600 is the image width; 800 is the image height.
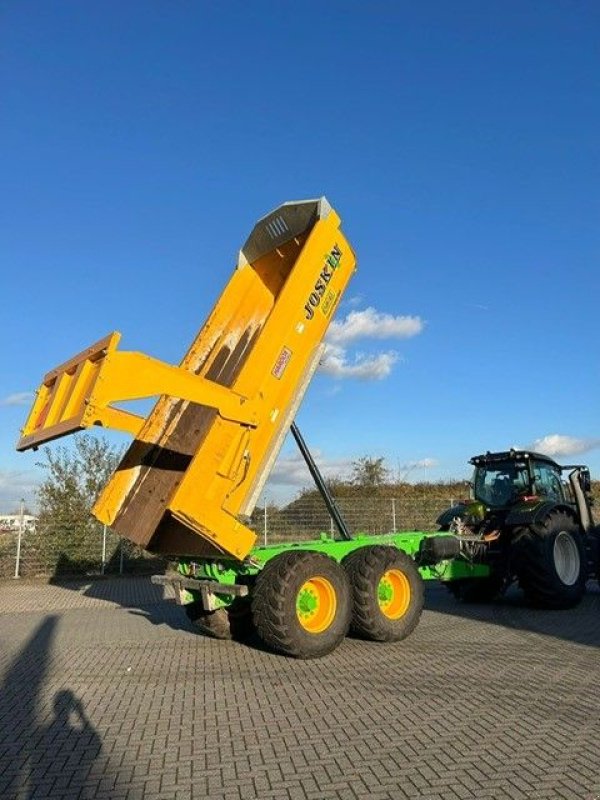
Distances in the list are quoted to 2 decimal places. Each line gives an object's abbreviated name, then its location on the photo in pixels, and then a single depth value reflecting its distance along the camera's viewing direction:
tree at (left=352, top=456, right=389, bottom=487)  28.42
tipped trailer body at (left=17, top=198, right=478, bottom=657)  7.03
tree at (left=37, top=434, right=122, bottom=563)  17.44
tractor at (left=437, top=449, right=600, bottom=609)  10.27
